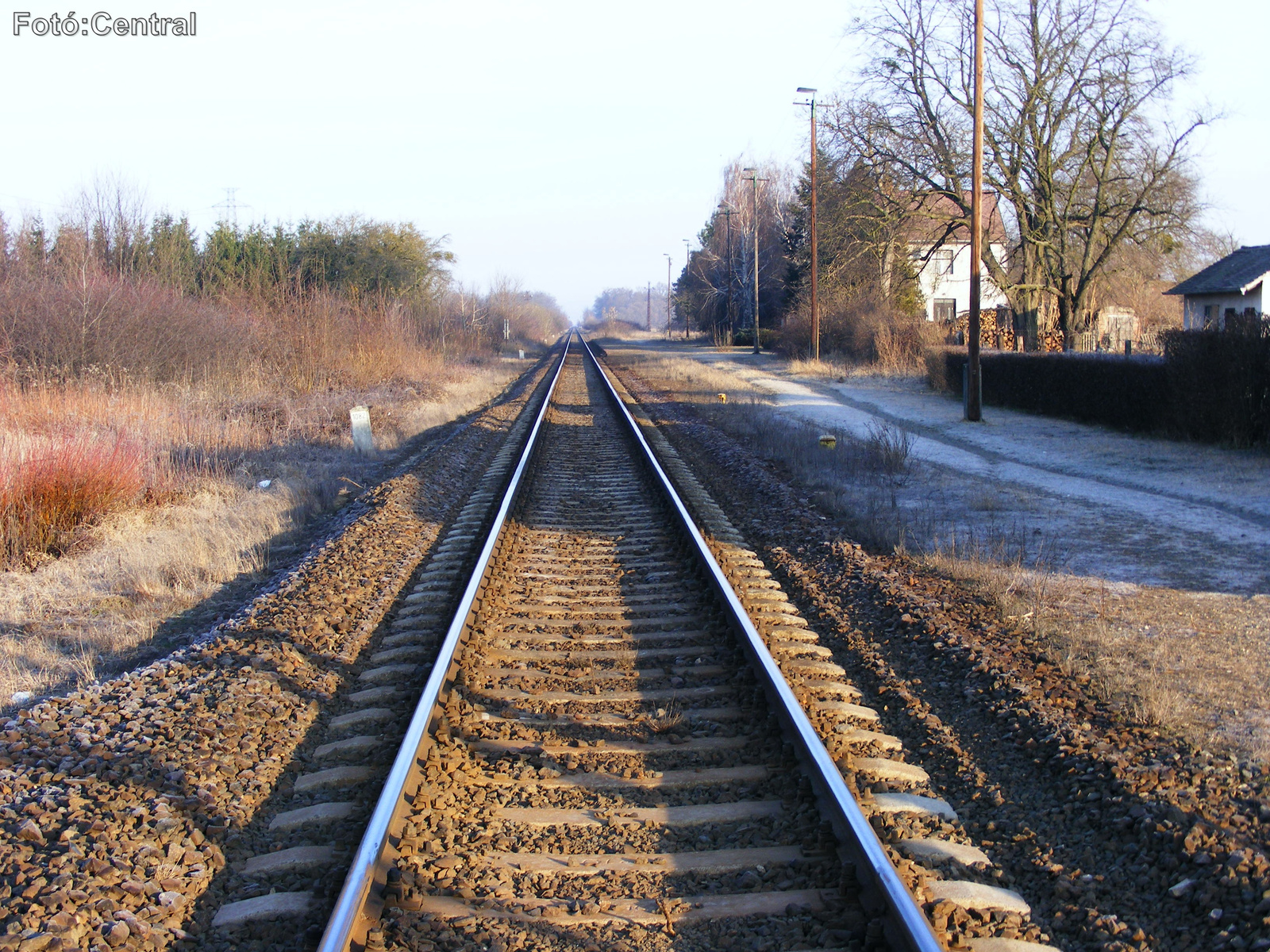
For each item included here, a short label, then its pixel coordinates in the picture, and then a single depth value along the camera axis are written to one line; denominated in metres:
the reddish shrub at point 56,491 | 8.87
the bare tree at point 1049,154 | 29.77
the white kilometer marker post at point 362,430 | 15.59
